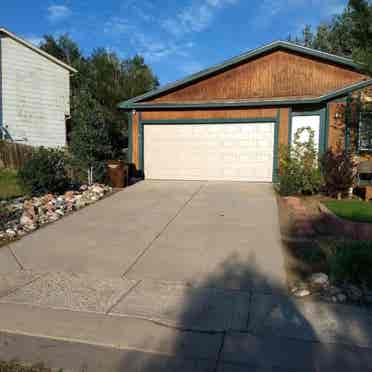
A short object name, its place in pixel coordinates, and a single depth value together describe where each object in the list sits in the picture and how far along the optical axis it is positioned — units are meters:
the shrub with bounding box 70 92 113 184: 10.02
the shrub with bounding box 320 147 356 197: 8.74
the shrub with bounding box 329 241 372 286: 3.81
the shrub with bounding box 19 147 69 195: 8.46
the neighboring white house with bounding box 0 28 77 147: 16.58
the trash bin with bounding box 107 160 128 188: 10.44
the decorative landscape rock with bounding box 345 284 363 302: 3.51
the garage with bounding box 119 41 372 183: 10.95
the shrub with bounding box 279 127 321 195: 8.97
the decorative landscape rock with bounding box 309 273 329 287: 3.81
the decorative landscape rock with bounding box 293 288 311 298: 3.62
